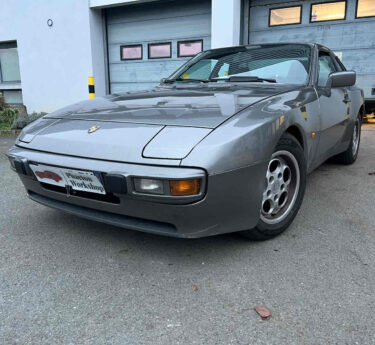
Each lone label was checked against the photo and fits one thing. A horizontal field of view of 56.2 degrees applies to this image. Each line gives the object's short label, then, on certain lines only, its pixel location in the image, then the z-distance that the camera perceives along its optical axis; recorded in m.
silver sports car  1.59
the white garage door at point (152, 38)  7.34
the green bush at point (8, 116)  7.63
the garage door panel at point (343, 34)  6.37
